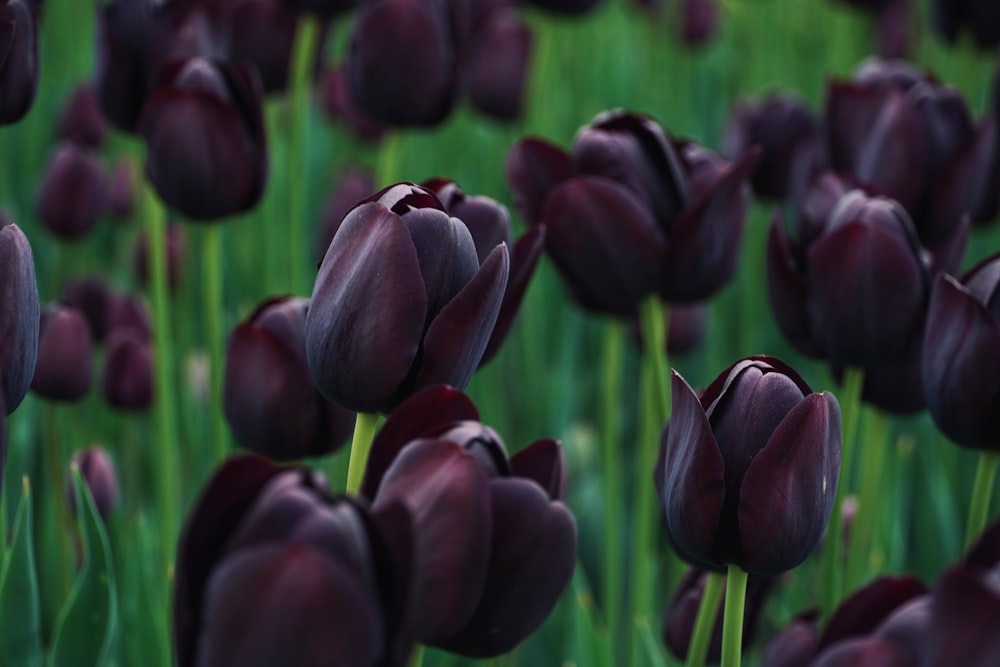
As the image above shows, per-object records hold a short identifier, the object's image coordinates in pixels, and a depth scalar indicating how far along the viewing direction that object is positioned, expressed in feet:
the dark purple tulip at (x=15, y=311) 4.64
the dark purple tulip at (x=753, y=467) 4.62
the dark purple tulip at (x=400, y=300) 4.65
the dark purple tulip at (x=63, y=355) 5.41
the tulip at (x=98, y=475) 5.48
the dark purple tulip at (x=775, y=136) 6.19
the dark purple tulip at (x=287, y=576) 4.02
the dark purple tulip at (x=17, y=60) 4.98
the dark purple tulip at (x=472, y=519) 4.46
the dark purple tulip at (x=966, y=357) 4.85
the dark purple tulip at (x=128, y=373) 5.73
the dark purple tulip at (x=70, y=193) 6.20
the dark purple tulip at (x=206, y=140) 5.32
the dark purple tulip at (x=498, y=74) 7.60
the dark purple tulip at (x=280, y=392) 5.03
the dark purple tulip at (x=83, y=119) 7.12
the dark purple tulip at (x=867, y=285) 5.02
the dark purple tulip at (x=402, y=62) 5.69
